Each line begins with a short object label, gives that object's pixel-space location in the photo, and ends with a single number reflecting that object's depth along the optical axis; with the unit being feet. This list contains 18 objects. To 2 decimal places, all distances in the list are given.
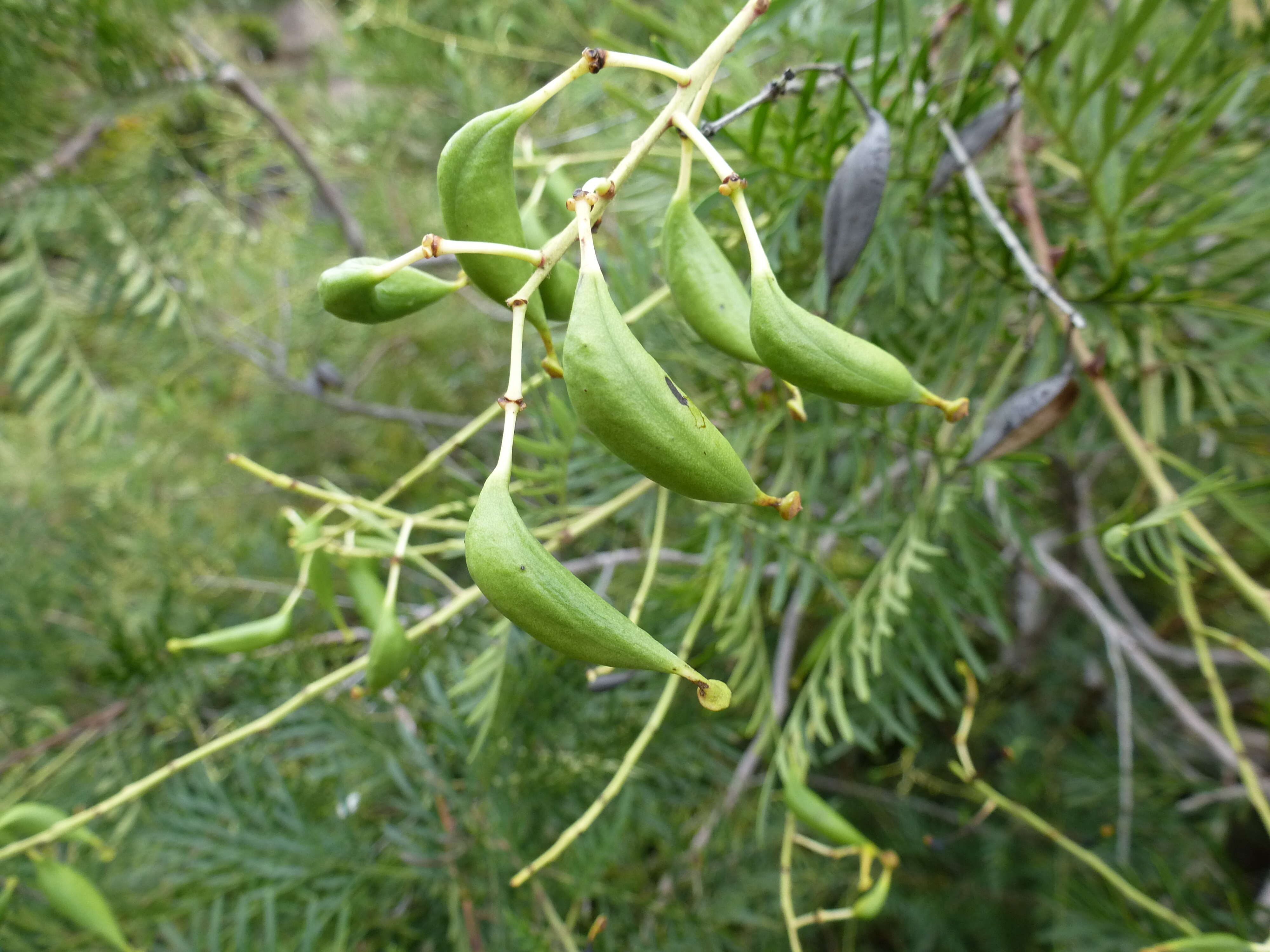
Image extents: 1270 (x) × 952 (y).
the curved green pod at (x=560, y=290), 0.44
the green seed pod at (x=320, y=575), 0.56
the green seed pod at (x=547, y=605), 0.35
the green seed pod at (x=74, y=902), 0.59
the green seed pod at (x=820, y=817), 0.58
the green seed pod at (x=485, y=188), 0.38
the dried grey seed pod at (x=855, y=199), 0.47
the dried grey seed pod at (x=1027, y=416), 0.49
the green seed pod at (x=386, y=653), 0.50
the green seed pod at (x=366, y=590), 0.57
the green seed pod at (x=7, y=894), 0.59
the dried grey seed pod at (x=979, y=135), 0.54
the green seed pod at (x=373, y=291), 0.39
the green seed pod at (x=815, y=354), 0.38
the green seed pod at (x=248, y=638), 0.57
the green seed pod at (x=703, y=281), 0.42
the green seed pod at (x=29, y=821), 0.57
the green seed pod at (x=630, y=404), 0.35
